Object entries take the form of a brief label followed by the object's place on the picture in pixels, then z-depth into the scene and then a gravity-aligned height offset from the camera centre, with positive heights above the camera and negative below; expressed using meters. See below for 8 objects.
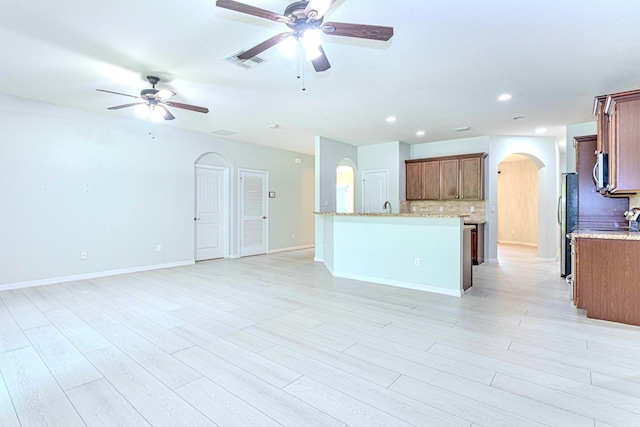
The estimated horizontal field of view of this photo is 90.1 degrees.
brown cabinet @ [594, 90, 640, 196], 3.16 +0.71
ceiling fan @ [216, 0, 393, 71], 2.00 +1.29
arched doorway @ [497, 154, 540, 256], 9.55 +0.31
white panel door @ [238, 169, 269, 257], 7.58 +0.03
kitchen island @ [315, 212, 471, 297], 4.17 -0.55
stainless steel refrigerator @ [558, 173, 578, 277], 5.01 -0.02
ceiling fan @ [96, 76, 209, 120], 3.74 +1.38
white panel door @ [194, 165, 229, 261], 6.85 +0.03
